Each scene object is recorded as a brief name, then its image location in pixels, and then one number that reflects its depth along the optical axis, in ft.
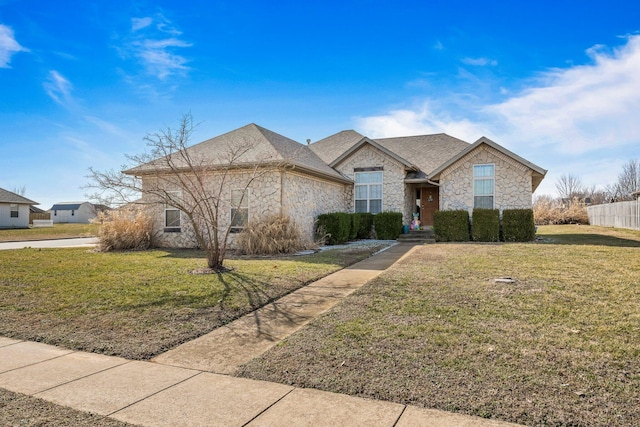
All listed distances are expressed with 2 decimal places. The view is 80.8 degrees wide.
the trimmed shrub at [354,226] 58.95
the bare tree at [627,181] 150.20
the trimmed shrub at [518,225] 51.03
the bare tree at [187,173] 35.04
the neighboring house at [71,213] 203.00
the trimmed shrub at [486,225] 52.06
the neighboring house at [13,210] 122.62
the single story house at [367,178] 48.29
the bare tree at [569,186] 168.76
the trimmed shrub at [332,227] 53.52
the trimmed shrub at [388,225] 60.03
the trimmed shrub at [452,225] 53.36
